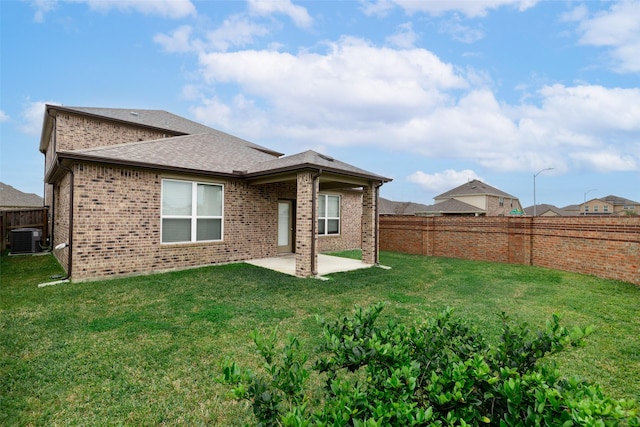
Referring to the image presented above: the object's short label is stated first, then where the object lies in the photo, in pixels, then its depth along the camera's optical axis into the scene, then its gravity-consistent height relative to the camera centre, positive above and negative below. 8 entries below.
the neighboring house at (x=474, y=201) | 37.75 +2.68
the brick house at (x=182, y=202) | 7.68 +0.47
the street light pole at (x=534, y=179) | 24.42 +3.98
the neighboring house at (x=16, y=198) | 29.07 +1.74
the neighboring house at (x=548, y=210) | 60.78 +2.34
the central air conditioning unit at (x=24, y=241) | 11.95 -1.06
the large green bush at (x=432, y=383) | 1.39 -0.90
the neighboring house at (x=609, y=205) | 61.22 +3.53
